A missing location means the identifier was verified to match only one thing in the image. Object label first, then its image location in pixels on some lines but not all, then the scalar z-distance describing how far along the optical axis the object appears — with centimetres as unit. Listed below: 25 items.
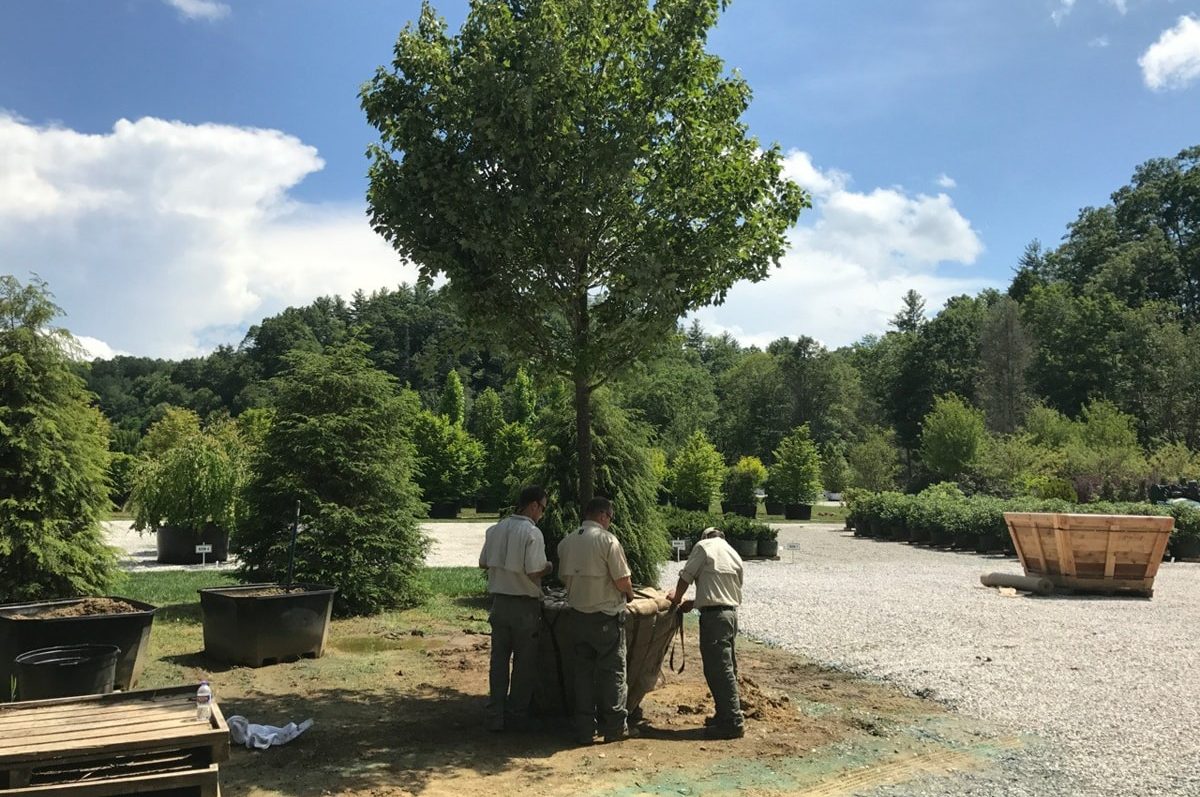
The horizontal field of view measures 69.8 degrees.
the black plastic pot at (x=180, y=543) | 1767
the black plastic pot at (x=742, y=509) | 3778
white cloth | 539
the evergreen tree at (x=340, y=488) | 1038
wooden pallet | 370
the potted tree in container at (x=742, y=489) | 3834
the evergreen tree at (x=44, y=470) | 757
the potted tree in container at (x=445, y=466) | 3959
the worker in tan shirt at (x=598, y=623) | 570
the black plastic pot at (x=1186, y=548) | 1878
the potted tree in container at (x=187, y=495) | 1722
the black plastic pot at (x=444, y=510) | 3928
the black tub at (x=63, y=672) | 575
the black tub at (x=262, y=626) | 768
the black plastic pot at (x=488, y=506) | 4264
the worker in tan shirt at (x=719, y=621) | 584
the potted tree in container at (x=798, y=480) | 3694
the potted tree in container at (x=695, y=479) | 2942
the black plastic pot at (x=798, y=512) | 3684
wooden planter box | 1270
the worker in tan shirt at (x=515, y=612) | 580
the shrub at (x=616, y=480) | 1115
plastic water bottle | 428
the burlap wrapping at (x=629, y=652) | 604
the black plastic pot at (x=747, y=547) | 1930
